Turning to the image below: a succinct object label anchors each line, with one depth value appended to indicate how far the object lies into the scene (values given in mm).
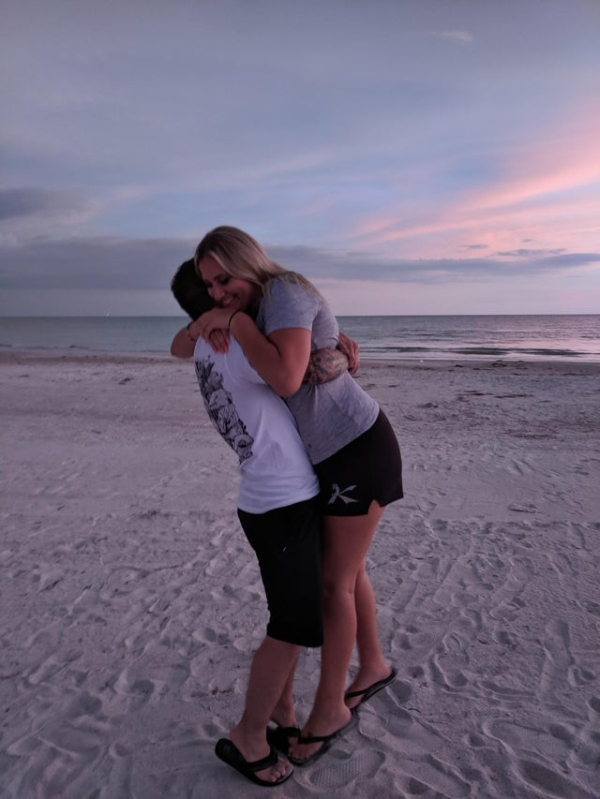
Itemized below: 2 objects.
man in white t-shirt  2068
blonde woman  1908
